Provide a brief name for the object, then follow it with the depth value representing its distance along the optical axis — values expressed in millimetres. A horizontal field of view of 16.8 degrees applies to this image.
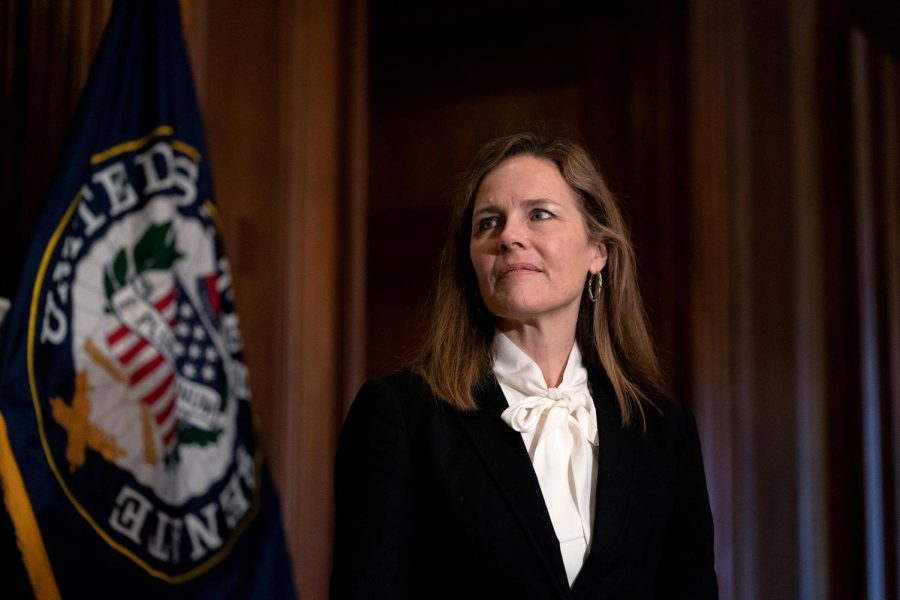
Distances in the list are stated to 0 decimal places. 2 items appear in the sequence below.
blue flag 3681
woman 3267
